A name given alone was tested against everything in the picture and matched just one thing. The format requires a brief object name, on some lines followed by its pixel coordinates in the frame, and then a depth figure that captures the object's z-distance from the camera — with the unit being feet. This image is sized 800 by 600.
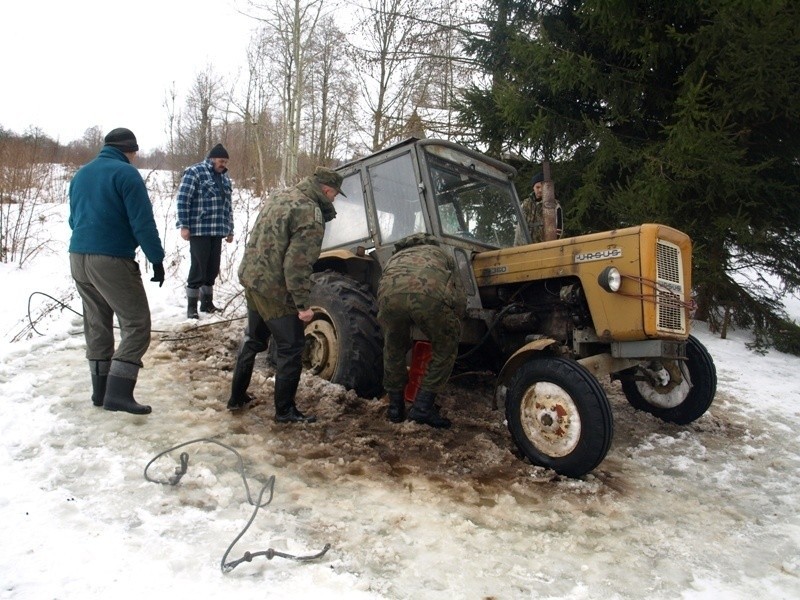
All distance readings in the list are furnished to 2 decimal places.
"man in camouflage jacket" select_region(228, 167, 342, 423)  11.60
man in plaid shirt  18.52
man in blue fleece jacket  11.25
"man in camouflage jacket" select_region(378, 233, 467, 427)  11.85
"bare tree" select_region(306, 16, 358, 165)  59.06
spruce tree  20.03
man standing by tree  18.42
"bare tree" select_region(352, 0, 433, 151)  40.54
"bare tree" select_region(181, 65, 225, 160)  82.23
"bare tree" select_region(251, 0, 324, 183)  52.80
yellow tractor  10.89
